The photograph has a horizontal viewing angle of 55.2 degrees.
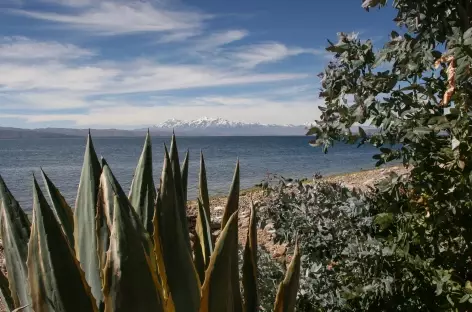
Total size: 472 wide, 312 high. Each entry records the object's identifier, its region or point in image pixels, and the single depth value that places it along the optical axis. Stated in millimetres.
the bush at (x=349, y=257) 2594
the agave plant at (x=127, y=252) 1298
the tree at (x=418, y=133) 2221
